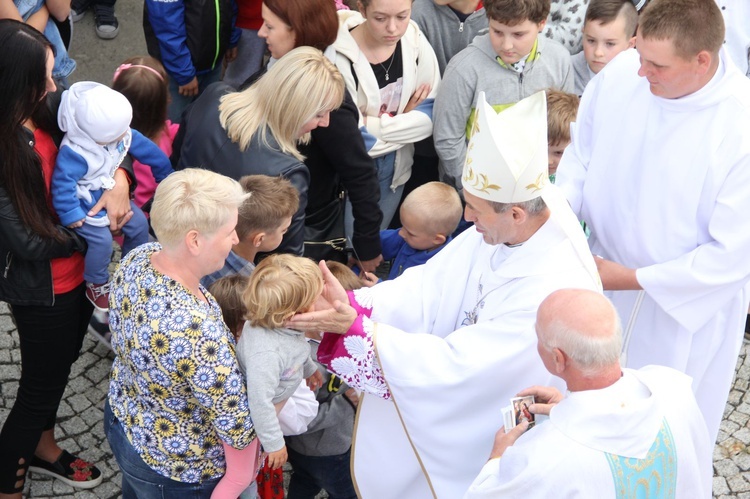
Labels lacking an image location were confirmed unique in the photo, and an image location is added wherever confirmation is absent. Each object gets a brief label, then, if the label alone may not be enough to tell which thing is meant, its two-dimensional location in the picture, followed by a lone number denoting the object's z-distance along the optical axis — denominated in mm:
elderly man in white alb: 5187
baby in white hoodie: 7180
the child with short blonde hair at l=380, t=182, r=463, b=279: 8844
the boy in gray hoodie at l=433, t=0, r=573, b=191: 9648
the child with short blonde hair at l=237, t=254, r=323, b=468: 6043
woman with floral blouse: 5707
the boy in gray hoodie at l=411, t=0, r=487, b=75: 10539
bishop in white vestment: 6332
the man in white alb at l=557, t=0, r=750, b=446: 7219
